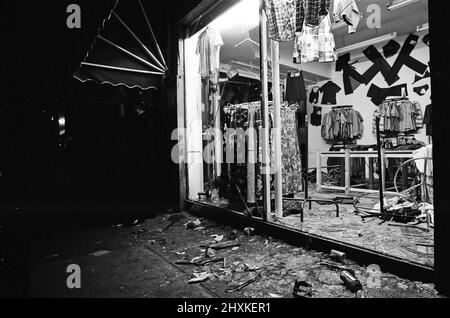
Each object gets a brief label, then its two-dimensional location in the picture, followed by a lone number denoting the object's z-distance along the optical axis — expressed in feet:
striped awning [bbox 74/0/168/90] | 15.21
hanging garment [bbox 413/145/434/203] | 13.38
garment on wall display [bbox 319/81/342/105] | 35.42
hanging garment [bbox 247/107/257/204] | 15.34
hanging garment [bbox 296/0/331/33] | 10.95
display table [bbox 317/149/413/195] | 19.89
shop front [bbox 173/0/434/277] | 12.01
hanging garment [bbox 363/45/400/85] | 30.35
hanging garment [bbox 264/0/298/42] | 11.72
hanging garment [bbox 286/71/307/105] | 26.91
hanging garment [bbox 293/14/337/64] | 15.08
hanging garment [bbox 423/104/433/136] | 26.71
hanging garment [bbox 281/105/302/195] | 16.48
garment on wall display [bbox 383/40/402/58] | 29.17
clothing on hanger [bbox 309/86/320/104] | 37.37
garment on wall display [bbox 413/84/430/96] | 27.61
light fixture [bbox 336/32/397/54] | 26.28
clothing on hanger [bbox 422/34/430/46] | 26.67
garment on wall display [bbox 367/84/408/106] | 29.12
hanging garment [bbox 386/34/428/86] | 27.84
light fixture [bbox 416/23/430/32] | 24.90
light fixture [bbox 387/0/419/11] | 20.60
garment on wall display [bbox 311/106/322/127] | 37.11
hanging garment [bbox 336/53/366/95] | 33.12
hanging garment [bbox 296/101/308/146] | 17.22
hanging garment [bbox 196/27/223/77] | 18.52
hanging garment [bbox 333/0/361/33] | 11.66
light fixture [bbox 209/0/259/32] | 18.93
